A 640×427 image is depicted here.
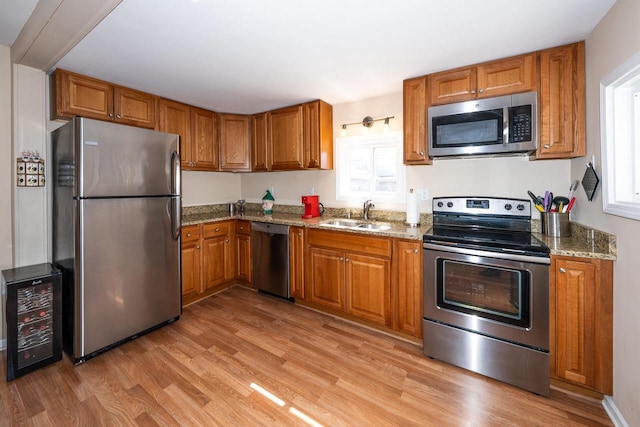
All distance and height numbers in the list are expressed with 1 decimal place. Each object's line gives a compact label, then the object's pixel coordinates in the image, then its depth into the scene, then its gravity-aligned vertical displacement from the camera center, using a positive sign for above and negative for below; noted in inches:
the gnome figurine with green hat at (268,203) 146.9 +4.1
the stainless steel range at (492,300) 67.1 -25.3
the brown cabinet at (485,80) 77.8 +40.0
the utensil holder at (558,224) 76.5 -4.7
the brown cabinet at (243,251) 132.2 -20.2
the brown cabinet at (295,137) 122.0 +35.2
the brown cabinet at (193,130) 118.9 +38.3
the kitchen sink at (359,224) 100.6 -6.1
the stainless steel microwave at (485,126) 77.6 +25.4
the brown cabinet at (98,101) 88.9 +40.8
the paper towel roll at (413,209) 102.6 +0.0
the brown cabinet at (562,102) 72.4 +29.2
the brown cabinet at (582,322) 61.1 -27.3
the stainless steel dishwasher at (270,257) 117.9 -21.6
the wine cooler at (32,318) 71.3 -29.7
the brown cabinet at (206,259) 115.9 -22.1
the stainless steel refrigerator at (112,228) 77.1 -5.3
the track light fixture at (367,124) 113.0 +38.4
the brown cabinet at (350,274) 93.7 -24.6
